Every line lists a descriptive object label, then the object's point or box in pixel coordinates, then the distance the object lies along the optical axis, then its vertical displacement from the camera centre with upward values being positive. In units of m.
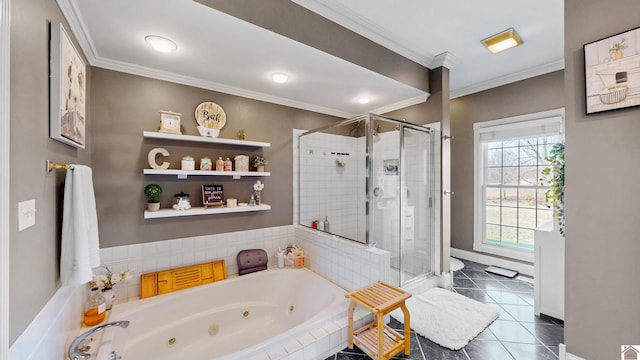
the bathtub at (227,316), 1.79 -1.20
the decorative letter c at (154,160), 2.16 +0.18
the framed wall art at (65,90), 1.22 +0.51
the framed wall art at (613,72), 1.27 +0.60
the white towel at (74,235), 1.31 -0.30
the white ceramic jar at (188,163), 2.26 +0.16
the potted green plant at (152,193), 2.13 -0.11
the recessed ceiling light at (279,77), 2.35 +1.02
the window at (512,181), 3.12 -0.01
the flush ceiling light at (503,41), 2.27 +1.36
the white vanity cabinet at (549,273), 2.13 -0.84
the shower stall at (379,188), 2.49 -0.09
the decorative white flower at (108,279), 1.84 -0.77
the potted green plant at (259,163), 2.73 +0.20
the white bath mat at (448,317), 1.93 -1.23
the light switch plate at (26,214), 0.96 -0.14
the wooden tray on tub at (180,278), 2.17 -0.94
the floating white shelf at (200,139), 2.12 +0.39
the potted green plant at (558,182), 1.98 -0.02
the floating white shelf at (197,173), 2.10 +0.07
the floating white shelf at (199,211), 2.08 -0.29
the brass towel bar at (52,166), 1.23 +0.07
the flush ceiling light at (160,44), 1.75 +1.03
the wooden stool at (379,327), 1.65 -1.08
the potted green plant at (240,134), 2.61 +0.50
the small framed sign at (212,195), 2.46 -0.16
